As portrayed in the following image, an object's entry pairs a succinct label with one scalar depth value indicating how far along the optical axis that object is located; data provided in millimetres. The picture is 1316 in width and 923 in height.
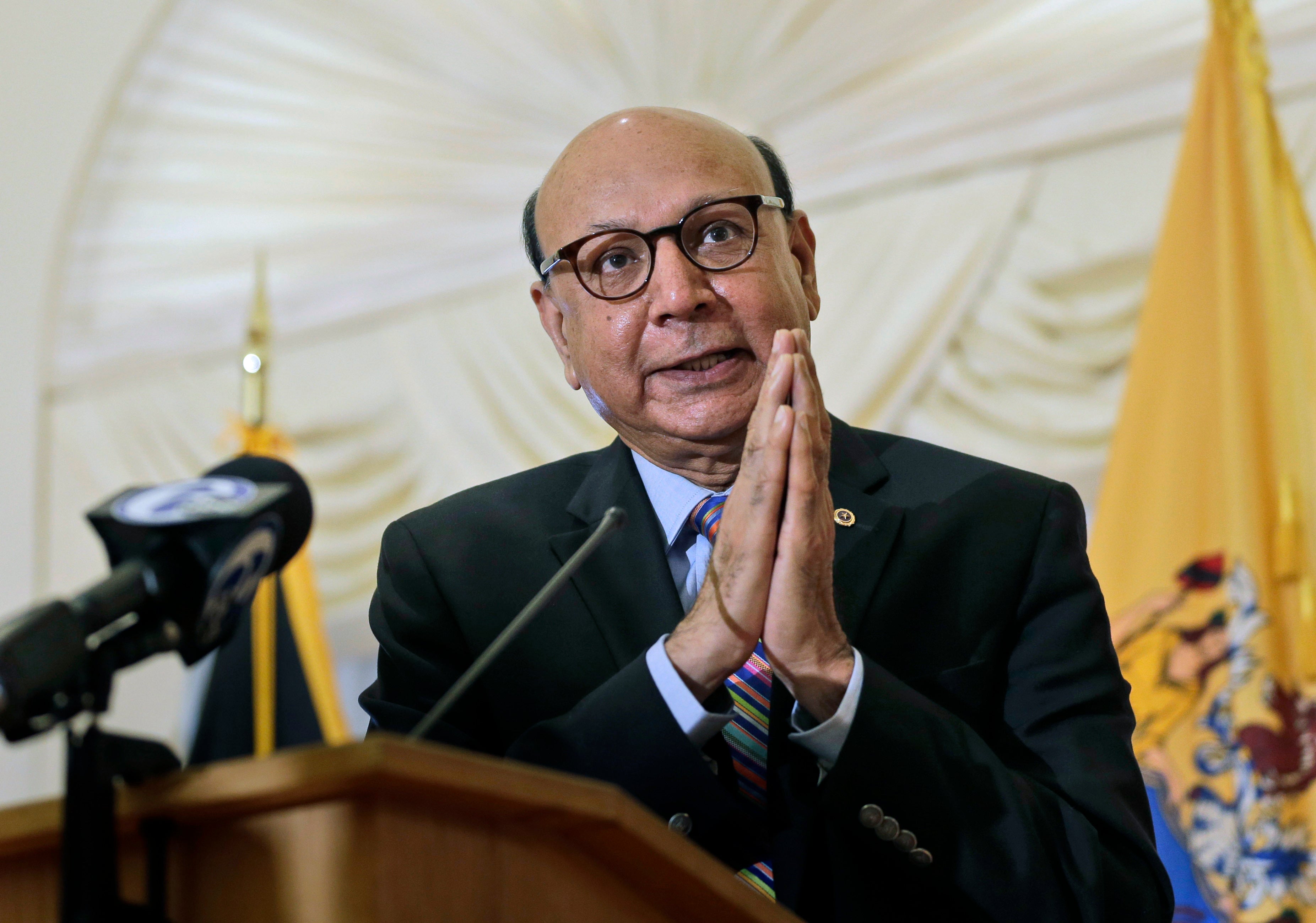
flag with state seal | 2814
